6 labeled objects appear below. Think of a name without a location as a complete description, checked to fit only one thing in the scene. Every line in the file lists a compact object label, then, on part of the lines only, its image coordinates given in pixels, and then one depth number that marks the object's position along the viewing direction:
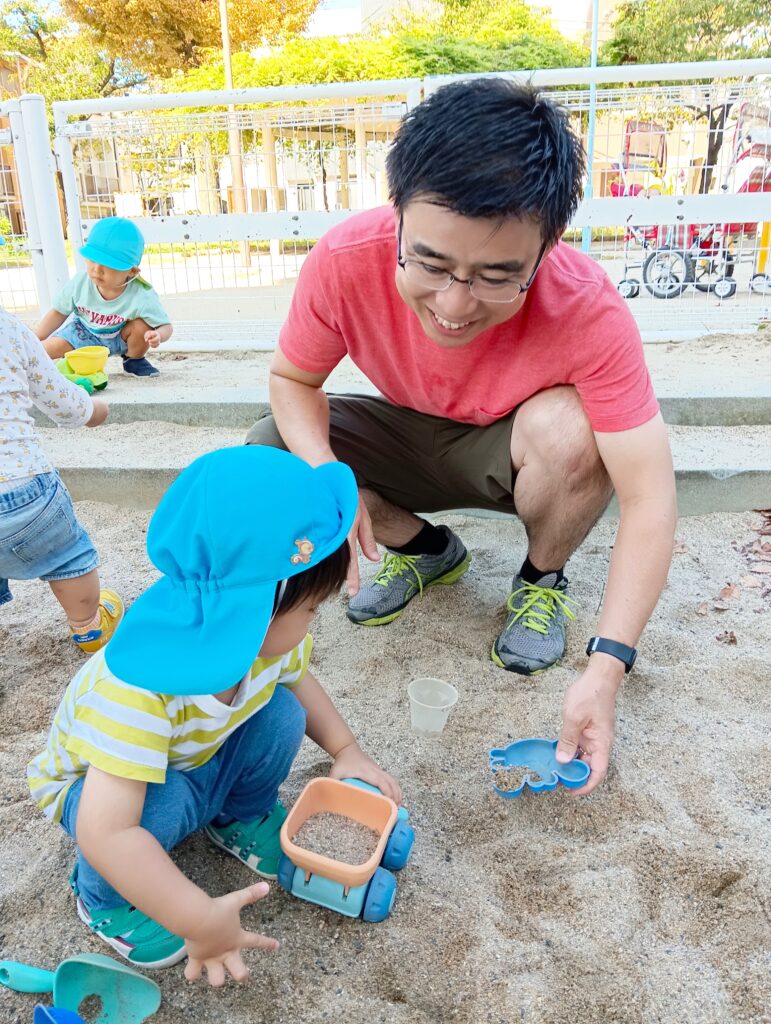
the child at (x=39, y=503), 1.86
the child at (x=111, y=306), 4.10
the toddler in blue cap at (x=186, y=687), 1.04
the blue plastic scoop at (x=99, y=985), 1.14
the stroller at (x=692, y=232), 4.98
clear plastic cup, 1.69
